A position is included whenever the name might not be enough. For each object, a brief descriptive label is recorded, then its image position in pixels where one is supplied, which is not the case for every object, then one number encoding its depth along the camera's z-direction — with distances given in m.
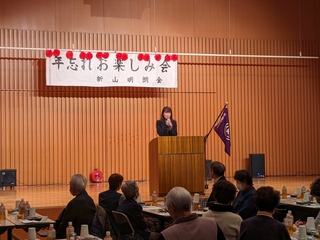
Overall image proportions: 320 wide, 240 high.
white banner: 12.77
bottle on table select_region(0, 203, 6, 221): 6.25
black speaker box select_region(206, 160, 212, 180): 13.82
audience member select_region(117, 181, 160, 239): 5.92
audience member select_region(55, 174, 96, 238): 6.00
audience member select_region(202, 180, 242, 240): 4.47
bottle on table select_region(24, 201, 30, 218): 6.36
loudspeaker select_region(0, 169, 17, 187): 12.53
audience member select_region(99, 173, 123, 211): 6.55
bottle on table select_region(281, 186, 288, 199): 7.73
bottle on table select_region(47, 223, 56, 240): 4.98
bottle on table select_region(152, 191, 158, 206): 7.42
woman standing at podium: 10.39
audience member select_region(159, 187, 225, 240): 3.65
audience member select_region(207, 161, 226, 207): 7.07
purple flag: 11.77
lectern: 9.99
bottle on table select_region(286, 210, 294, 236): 5.14
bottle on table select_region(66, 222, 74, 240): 4.94
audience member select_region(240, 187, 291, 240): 3.86
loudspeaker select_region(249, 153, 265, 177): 14.58
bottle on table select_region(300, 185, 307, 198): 7.85
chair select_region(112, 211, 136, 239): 5.85
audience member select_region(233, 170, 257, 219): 6.06
